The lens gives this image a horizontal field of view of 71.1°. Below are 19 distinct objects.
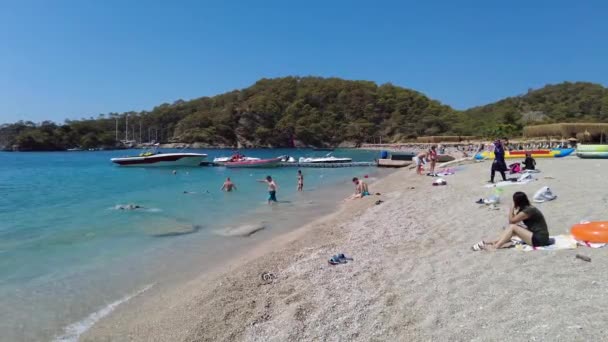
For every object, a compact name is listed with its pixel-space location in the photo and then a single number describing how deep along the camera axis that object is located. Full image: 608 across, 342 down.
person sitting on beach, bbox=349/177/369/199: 17.48
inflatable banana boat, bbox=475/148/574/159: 26.36
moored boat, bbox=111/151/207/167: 45.53
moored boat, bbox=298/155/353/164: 44.44
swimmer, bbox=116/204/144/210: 17.11
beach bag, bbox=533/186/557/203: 9.80
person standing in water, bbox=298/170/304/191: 22.52
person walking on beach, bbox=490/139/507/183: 15.25
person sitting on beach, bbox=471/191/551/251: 6.09
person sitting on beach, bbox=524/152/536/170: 17.33
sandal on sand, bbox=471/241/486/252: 6.46
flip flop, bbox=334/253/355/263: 7.07
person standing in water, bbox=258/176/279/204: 17.70
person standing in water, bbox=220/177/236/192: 22.80
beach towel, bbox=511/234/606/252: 5.86
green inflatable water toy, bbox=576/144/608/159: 24.25
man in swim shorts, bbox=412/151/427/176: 26.31
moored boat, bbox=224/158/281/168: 41.19
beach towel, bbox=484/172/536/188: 13.76
